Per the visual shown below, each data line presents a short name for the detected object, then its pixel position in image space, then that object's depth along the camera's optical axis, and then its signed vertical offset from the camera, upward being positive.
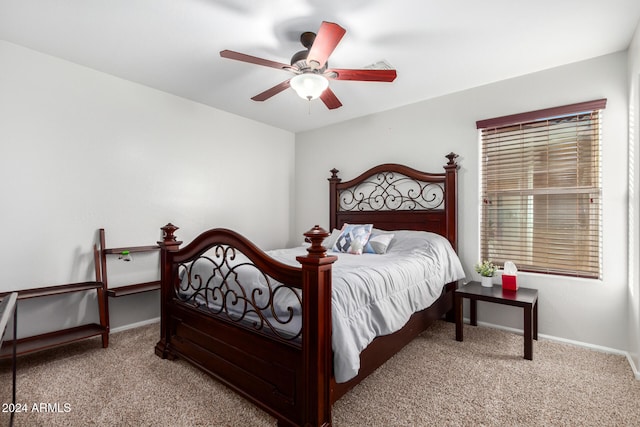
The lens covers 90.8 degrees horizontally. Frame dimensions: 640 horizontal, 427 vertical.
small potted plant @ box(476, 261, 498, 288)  2.96 -0.57
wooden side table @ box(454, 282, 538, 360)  2.45 -0.73
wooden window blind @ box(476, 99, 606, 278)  2.73 +0.20
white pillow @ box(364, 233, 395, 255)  3.20 -0.33
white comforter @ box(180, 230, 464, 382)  1.63 -0.52
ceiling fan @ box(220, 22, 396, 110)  2.04 +0.99
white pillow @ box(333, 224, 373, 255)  3.24 -0.29
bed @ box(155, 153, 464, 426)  1.59 -0.67
